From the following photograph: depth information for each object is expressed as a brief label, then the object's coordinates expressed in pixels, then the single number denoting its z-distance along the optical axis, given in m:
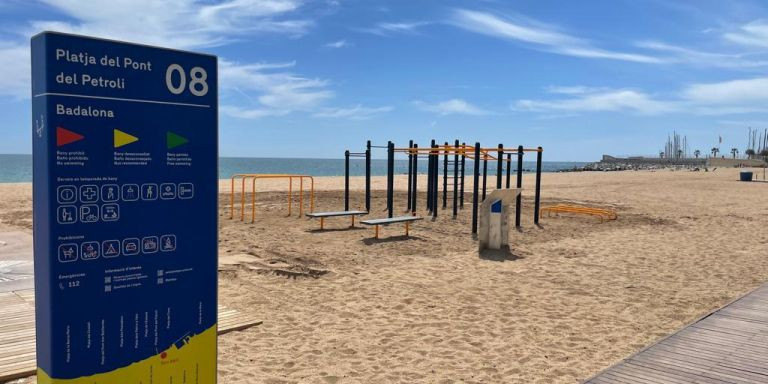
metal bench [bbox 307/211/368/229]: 11.61
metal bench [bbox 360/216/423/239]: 10.47
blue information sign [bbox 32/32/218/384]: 2.34
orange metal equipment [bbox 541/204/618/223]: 13.97
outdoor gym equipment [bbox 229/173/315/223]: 12.25
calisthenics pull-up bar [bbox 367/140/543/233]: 12.63
